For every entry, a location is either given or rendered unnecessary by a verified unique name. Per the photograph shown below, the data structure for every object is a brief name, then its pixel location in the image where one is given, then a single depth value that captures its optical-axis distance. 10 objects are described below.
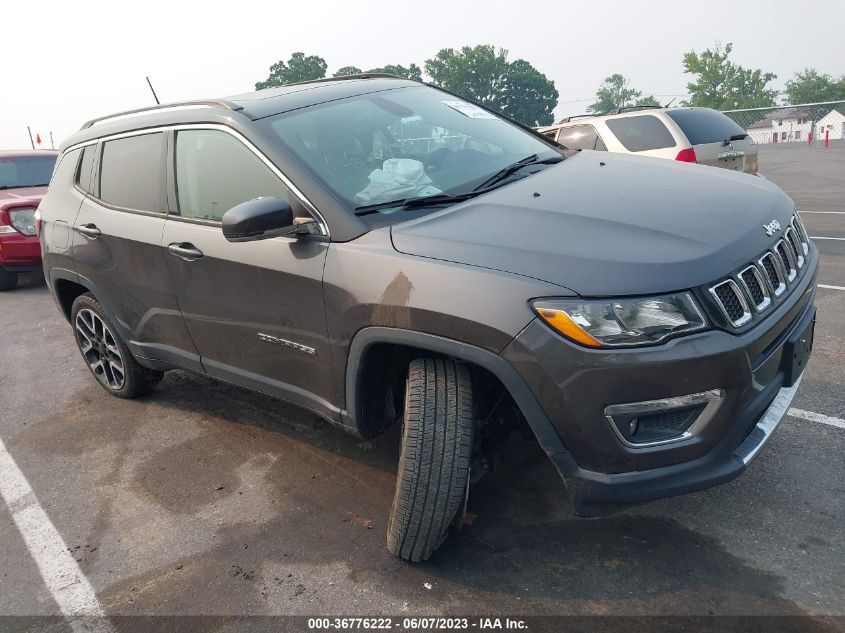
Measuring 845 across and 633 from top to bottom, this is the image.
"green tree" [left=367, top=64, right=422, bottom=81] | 110.44
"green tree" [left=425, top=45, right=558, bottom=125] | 108.88
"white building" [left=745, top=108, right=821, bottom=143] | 26.72
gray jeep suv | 2.19
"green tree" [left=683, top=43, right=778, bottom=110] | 66.06
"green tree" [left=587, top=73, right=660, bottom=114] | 148.12
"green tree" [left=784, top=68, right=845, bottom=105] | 73.55
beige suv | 8.25
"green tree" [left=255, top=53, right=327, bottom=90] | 107.50
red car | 8.24
